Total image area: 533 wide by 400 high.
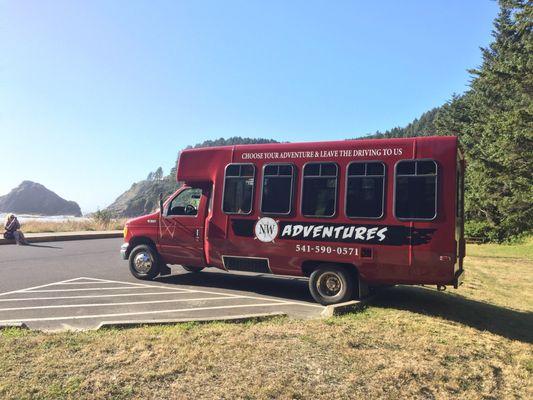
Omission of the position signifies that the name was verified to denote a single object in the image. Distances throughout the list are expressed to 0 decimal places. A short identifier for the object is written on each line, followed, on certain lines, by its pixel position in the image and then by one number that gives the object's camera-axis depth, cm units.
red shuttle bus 728
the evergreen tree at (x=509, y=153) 1995
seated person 1895
